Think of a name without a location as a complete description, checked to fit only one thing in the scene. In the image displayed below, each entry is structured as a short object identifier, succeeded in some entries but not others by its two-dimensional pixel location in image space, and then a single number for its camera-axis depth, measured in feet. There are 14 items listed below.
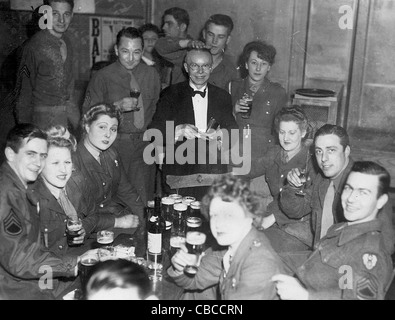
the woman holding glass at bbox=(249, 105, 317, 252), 12.06
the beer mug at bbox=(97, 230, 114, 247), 9.73
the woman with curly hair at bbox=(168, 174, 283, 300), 7.60
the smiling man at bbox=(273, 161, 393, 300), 7.76
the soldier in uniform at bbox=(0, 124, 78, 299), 8.66
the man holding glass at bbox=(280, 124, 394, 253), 11.00
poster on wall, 22.95
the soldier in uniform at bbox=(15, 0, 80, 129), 15.96
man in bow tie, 14.71
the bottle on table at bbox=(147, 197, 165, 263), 9.21
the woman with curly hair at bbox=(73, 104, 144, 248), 11.93
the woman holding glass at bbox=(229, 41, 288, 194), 15.64
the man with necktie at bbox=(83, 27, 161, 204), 15.61
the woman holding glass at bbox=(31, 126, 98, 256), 10.26
